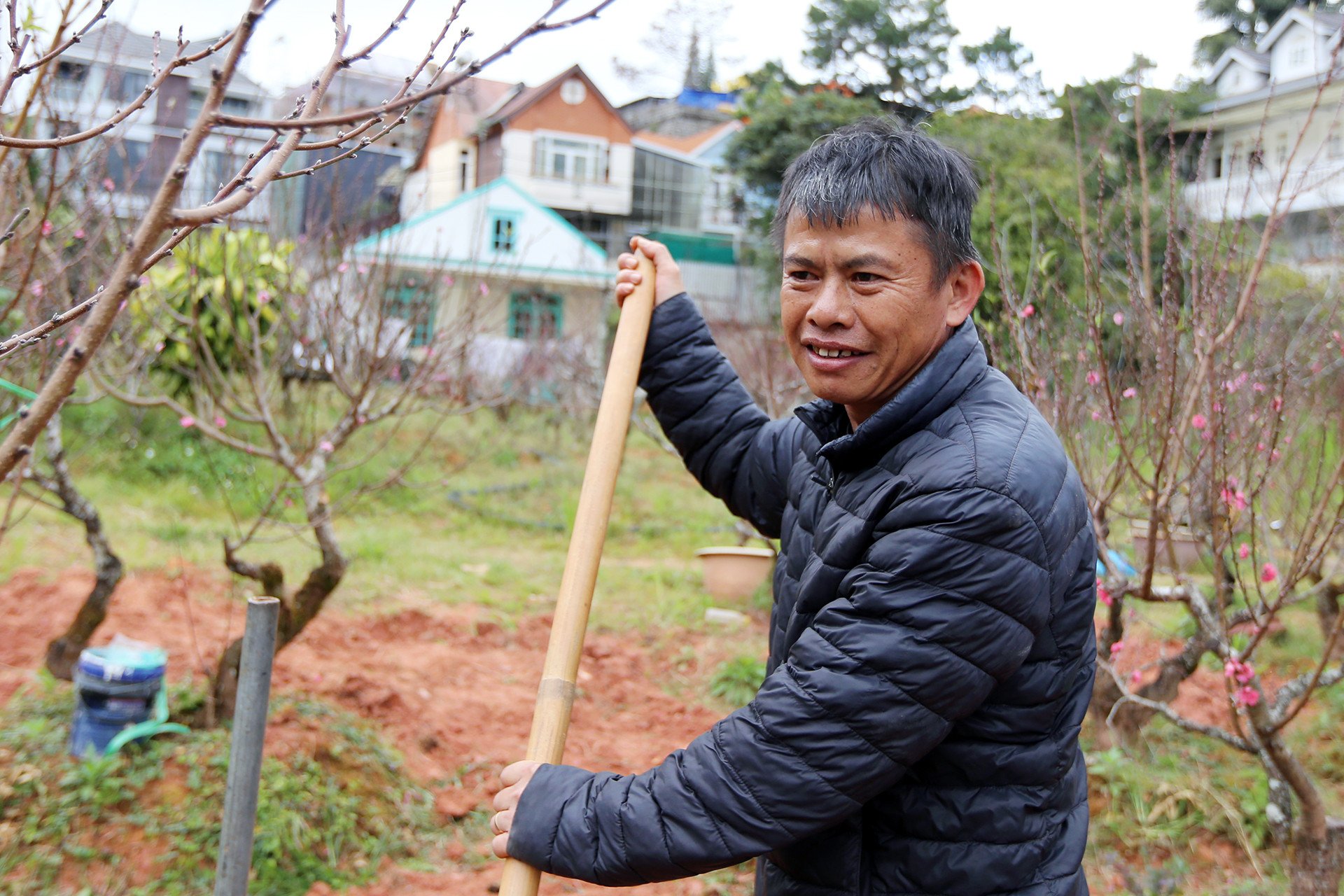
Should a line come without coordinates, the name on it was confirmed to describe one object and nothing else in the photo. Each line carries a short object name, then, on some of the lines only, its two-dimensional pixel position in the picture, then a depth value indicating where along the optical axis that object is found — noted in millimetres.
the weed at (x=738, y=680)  5516
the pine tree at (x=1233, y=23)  28594
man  1418
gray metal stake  2322
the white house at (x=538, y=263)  15297
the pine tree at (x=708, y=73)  39750
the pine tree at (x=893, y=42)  23062
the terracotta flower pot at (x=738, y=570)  7105
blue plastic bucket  3658
